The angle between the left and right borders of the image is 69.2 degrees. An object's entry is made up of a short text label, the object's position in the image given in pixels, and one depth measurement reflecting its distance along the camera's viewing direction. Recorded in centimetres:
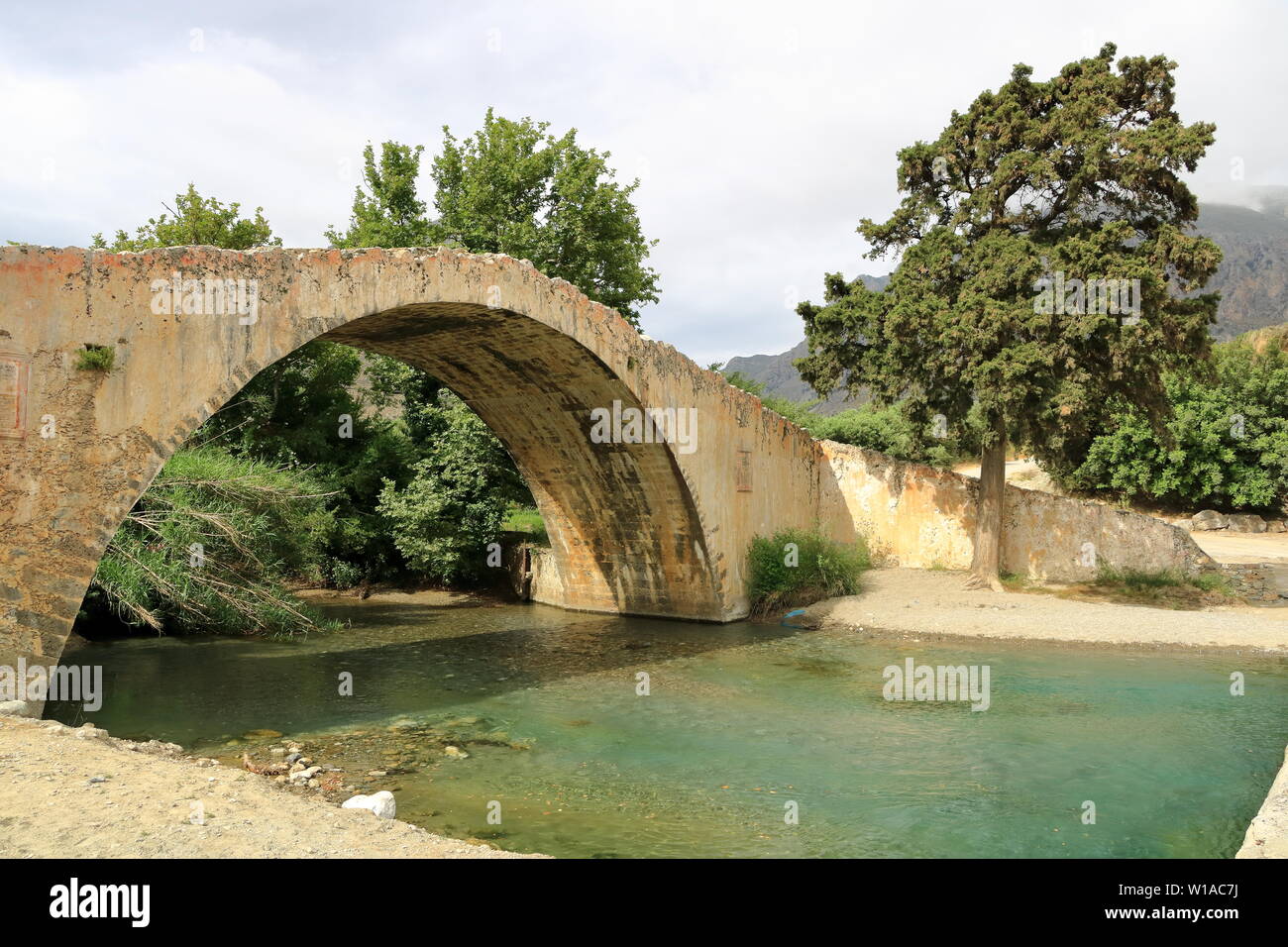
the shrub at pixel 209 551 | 1103
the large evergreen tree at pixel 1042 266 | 1299
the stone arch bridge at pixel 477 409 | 684
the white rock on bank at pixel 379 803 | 587
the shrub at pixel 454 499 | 1692
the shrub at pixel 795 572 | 1526
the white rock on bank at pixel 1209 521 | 2602
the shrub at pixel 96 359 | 695
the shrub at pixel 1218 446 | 2558
